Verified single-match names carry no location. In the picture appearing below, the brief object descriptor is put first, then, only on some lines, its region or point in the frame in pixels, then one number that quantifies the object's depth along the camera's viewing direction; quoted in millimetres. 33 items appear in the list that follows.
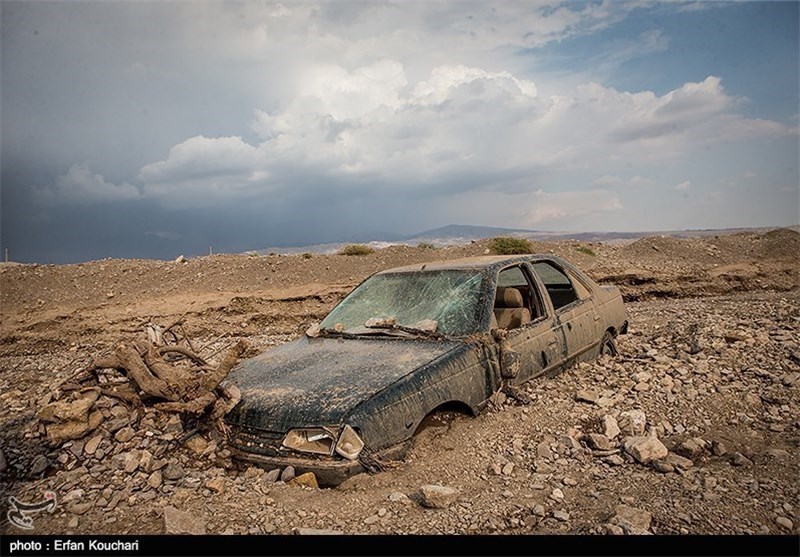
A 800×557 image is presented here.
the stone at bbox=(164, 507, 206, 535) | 2746
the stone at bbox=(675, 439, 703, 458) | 3520
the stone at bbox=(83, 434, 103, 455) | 3670
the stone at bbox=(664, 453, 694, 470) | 3324
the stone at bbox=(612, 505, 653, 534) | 2613
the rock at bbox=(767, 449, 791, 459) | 3389
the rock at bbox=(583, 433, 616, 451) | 3668
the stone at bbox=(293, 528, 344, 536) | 2688
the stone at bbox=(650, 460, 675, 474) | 3289
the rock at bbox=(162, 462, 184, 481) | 3422
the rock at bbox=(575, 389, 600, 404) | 4426
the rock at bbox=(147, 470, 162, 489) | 3363
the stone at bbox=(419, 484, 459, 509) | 2924
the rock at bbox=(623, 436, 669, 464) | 3428
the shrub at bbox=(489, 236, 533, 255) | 19864
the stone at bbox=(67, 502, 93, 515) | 3101
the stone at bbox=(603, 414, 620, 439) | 3820
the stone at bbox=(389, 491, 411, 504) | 2977
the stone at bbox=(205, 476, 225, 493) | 3170
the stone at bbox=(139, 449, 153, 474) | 3504
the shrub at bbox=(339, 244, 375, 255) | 20880
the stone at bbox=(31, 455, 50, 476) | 3501
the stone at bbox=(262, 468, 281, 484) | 3168
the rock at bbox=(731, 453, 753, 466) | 3336
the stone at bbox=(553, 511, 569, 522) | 2822
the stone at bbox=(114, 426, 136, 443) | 3768
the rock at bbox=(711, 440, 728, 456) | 3531
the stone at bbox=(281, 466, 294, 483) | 3127
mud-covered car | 3144
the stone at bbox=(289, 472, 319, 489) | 3078
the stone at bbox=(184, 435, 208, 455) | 3651
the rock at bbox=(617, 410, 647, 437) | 3865
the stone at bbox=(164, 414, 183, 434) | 3857
